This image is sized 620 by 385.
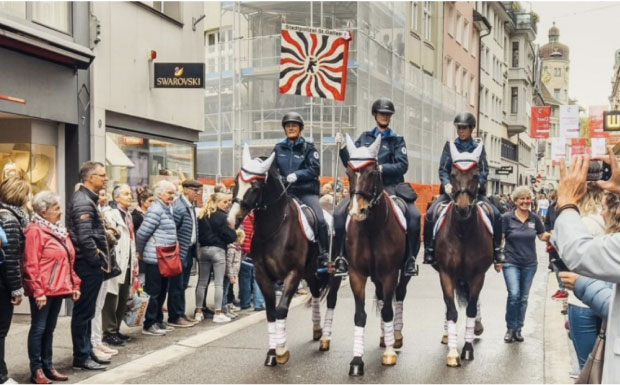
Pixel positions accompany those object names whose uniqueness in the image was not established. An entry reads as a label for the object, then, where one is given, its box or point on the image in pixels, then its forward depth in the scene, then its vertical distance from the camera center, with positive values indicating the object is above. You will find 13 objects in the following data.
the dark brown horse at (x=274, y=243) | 8.09 -0.67
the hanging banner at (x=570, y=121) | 30.44 +2.74
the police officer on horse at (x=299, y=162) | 8.84 +0.28
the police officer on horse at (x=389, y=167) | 8.61 +0.22
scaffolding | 25.67 +3.97
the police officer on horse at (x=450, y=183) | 8.86 +0.10
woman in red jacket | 7.20 -0.93
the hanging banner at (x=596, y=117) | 32.62 +3.14
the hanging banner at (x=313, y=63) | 11.14 +1.89
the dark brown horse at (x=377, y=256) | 7.88 -0.80
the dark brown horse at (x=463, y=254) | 8.27 -0.81
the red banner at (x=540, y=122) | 38.16 +3.43
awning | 12.73 +0.52
